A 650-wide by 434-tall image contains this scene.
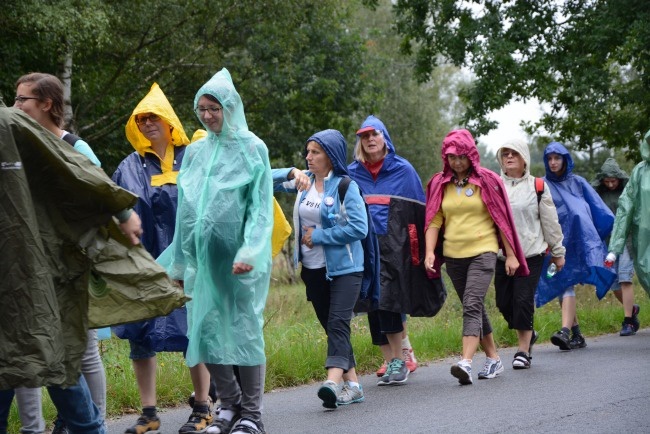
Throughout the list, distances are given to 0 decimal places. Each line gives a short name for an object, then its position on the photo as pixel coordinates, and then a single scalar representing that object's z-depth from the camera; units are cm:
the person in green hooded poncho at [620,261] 1210
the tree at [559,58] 2169
